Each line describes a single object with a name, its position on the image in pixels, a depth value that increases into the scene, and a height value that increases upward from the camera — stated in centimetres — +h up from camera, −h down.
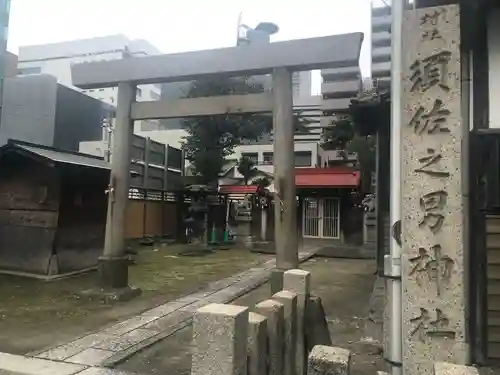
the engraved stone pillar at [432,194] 348 +21
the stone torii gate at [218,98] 768 +228
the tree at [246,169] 2380 +257
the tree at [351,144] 1793 +414
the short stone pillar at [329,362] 311 -109
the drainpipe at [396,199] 368 +17
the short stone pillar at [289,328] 435 -119
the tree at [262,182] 2366 +181
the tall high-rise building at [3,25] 1570 +680
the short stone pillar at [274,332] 386 -110
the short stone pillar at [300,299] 472 -98
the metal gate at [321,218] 2277 -12
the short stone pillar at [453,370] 241 -88
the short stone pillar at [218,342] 301 -94
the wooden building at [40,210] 1069 -5
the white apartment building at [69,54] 4744 +1787
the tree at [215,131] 2145 +424
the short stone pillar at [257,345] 346 -109
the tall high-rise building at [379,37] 3947 +1729
